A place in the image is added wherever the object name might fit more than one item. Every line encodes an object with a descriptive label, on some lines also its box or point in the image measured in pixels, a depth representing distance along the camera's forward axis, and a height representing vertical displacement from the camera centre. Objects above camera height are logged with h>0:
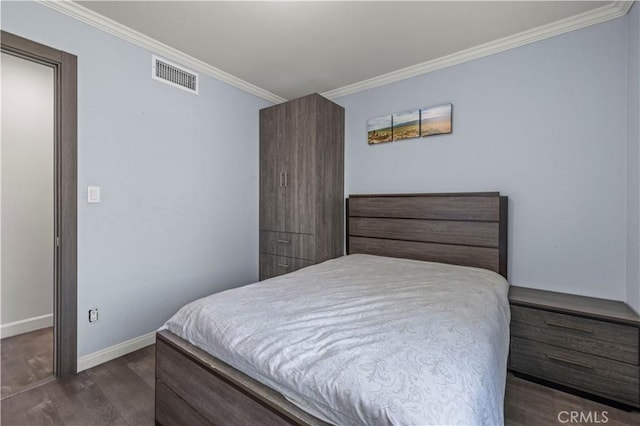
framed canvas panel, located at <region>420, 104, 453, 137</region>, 2.62 +0.84
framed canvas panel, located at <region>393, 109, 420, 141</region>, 2.80 +0.85
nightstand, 1.64 -0.81
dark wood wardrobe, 2.96 +0.28
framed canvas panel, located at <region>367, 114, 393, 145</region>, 2.97 +0.85
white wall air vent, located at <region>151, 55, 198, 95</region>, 2.42 +1.19
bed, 0.83 -0.50
